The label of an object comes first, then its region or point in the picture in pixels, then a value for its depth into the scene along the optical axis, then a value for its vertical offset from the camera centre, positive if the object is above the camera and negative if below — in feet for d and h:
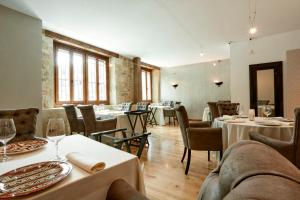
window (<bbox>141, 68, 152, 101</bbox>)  29.63 +2.85
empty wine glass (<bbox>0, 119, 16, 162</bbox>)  3.20 -0.56
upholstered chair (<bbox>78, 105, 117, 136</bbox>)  11.18 -1.36
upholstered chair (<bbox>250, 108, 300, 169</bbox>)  5.40 -1.60
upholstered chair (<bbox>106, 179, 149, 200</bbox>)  2.25 -1.29
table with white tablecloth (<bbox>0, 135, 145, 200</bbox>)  2.19 -1.09
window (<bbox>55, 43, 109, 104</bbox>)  16.51 +2.72
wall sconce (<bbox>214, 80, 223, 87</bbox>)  26.33 +2.59
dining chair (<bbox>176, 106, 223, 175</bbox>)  8.00 -1.90
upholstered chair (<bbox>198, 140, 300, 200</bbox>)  1.21 -0.67
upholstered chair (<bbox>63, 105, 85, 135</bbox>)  12.28 -1.45
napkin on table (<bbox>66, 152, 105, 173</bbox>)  2.52 -0.98
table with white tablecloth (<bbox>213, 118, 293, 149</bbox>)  6.63 -1.30
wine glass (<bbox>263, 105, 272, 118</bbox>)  8.28 -0.55
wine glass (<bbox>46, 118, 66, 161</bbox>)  3.10 -0.55
